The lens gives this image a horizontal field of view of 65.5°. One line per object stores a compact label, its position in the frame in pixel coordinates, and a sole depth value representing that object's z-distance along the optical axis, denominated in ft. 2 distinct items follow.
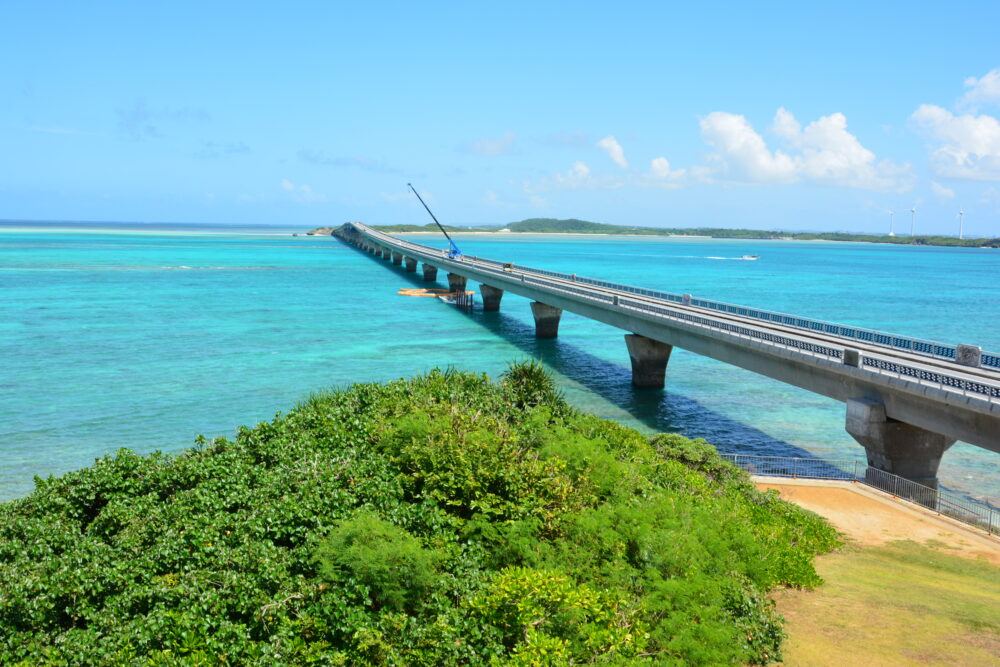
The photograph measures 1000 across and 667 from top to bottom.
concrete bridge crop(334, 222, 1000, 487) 99.60
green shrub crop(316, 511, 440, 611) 51.83
